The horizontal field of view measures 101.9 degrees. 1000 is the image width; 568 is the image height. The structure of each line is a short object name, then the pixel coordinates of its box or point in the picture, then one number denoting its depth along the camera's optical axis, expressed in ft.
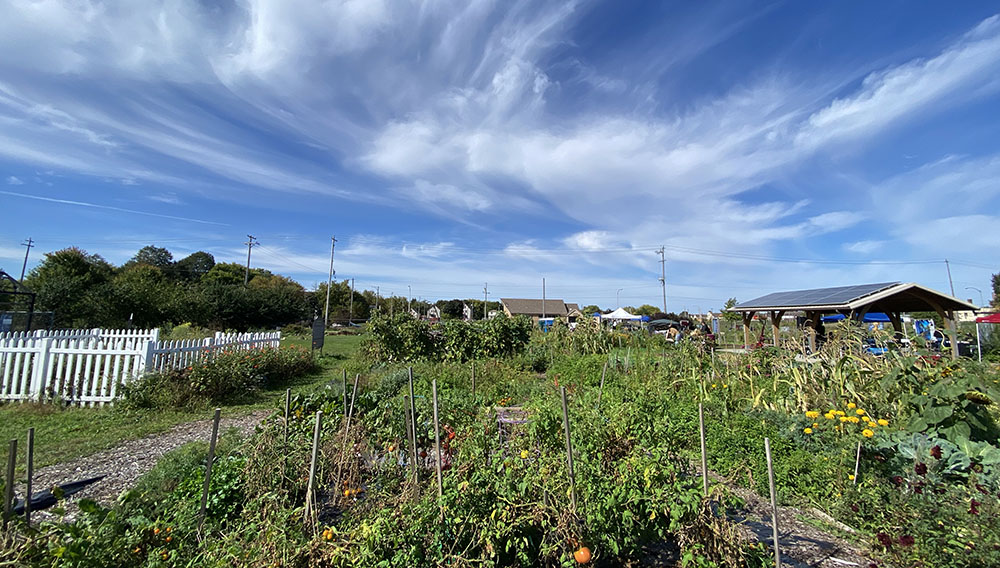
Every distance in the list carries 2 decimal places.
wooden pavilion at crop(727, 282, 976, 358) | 32.89
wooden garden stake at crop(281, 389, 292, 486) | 8.91
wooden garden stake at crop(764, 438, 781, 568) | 7.08
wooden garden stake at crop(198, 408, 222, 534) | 7.68
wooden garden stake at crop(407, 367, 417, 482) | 8.70
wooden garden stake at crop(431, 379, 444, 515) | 7.52
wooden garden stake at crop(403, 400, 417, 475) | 9.39
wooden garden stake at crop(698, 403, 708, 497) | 7.93
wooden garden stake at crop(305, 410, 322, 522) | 7.68
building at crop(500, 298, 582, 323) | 202.53
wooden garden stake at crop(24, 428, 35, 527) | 6.86
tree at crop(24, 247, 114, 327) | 58.03
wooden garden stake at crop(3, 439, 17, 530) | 6.51
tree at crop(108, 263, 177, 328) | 58.87
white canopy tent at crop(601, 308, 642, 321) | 92.64
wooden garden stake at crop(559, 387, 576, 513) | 7.28
